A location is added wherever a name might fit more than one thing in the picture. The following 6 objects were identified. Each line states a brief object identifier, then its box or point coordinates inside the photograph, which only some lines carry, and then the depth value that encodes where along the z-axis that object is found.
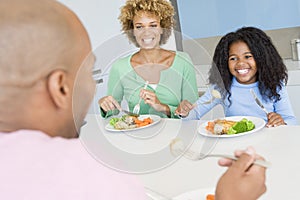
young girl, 1.53
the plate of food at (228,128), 1.05
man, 0.31
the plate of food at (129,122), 1.12
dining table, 0.66
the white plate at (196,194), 0.69
